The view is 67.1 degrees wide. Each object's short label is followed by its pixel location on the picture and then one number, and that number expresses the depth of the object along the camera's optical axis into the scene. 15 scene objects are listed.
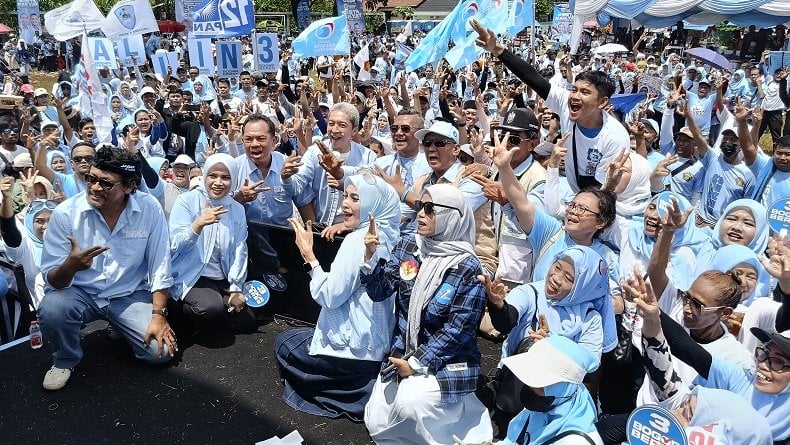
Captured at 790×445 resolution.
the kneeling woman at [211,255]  4.34
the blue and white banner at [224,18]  10.32
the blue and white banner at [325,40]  10.15
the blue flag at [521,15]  9.87
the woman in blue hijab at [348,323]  3.53
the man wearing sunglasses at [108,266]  3.82
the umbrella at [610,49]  17.72
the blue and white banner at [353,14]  13.68
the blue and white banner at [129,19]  11.74
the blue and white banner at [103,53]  10.84
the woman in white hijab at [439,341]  3.08
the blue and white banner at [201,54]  11.09
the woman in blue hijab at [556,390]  2.44
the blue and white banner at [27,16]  22.34
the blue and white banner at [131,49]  12.42
